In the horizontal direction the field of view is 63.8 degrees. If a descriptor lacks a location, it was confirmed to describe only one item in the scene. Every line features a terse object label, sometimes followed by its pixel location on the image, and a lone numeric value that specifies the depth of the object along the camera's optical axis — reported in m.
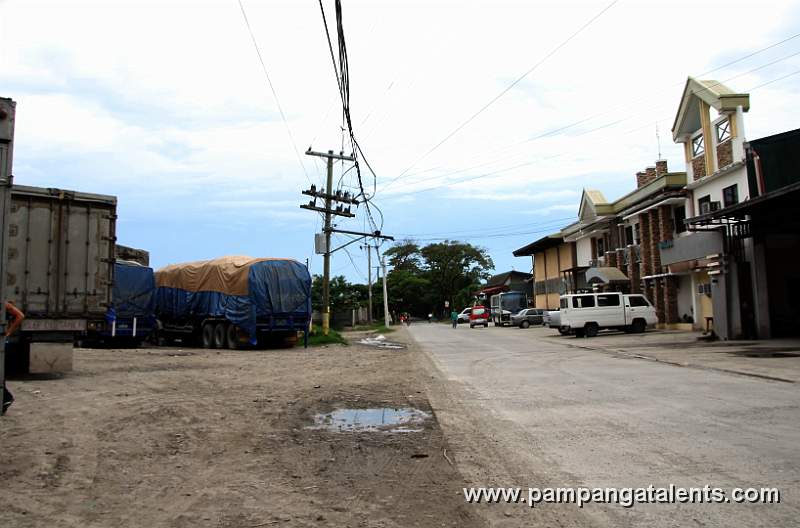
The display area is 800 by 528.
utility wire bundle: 9.83
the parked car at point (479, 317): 55.08
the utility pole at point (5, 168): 5.95
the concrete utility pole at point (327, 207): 31.98
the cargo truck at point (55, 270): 12.27
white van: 30.62
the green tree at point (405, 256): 100.06
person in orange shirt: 6.86
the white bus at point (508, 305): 53.44
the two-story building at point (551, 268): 49.12
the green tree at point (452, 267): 95.88
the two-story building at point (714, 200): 24.02
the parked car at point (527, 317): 48.16
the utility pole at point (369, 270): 66.04
